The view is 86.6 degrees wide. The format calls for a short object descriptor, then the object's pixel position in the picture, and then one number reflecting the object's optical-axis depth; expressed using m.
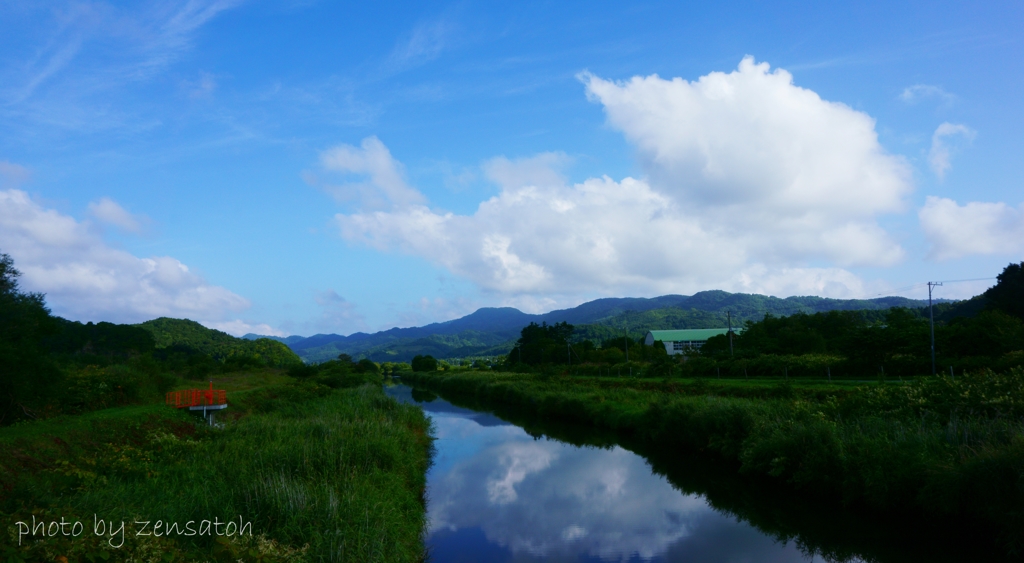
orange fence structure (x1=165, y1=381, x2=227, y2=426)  21.57
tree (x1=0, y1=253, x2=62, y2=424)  14.05
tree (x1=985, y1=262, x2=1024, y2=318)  47.94
